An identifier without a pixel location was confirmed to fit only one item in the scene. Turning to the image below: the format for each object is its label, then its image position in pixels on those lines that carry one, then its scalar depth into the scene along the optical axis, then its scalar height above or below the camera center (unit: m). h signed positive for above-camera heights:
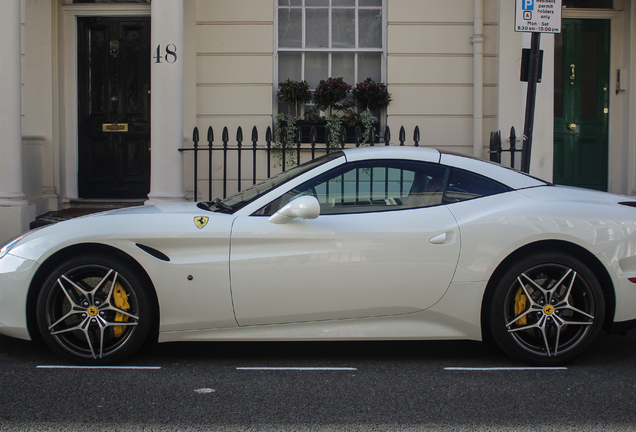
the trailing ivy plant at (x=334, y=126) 9.43 +0.49
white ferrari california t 3.94 -0.71
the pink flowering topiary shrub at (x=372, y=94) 9.49 +0.97
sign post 5.71 +1.22
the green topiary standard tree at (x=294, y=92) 9.48 +0.99
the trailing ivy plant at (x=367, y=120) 9.50 +0.59
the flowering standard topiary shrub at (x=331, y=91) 9.43 +1.01
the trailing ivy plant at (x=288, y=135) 9.36 +0.37
